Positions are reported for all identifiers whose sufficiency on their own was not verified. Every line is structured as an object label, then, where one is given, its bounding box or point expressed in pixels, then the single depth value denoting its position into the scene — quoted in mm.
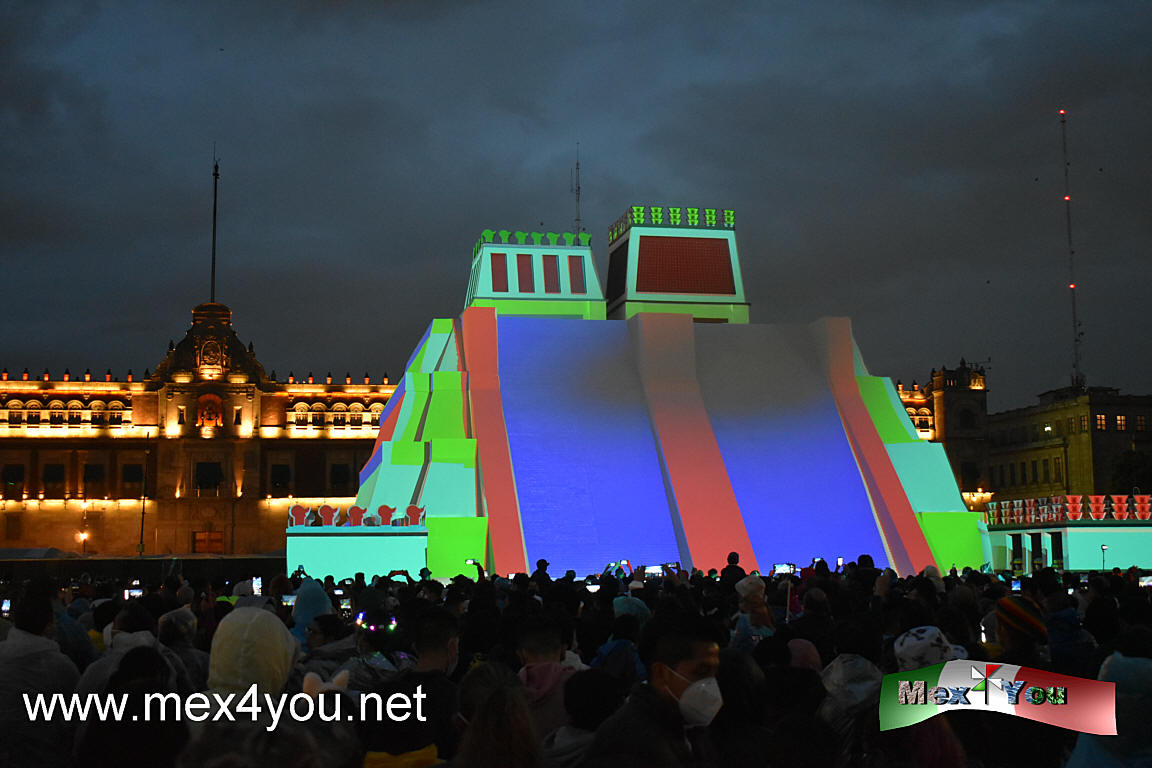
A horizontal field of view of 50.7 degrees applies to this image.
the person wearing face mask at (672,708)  4582
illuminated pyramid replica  28109
